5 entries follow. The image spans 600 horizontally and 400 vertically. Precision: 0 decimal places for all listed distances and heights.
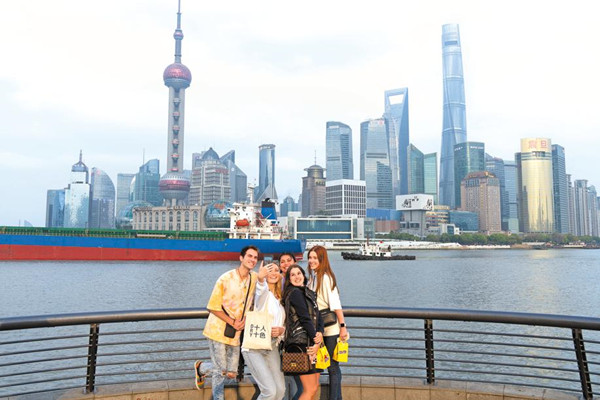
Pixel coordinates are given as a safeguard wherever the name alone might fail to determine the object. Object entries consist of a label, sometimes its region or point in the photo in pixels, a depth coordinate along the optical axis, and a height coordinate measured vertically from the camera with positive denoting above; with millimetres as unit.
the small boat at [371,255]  80125 -2951
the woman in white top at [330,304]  4730 -676
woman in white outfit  4328 -1136
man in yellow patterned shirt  4625 -796
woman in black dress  4348 -787
